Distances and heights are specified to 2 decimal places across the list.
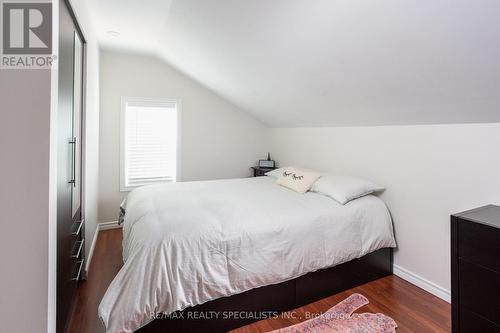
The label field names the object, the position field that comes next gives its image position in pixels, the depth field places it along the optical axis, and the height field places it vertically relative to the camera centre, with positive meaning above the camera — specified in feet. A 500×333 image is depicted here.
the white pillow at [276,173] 11.49 -0.28
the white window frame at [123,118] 12.19 +2.36
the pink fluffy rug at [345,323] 5.79 -3.60
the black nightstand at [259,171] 14.14 -0.22
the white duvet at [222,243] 4.86 -1.75
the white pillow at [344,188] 7.84 -0.65
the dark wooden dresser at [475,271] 4.90 -2.06
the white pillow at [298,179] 9.19 -0.46
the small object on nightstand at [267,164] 14.52 +0.16
